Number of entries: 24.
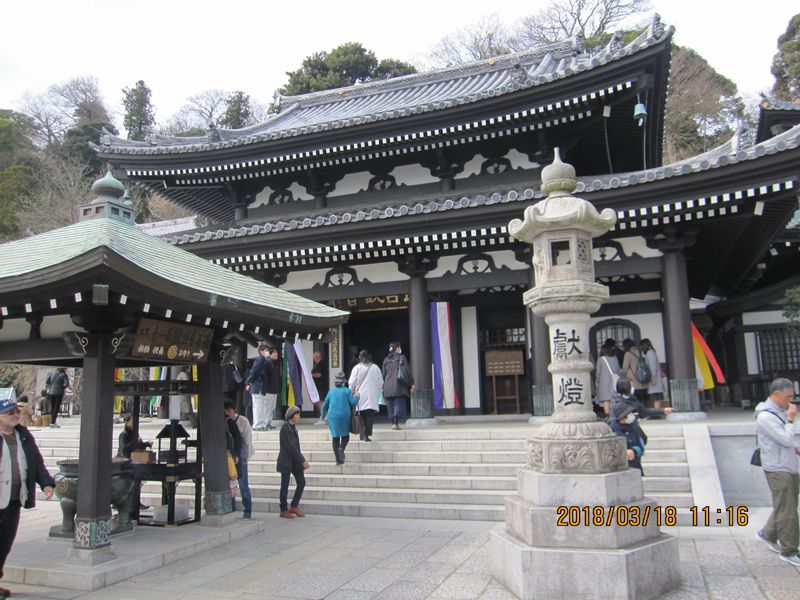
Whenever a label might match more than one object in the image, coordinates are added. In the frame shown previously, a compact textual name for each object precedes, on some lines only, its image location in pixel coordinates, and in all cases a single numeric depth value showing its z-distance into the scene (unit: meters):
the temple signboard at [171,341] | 6.50
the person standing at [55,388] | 14.47
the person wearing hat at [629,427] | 6.50
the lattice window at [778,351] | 13.52
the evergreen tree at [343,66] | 37.78
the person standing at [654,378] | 12.08
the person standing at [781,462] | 5.53
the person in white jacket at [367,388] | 10.56
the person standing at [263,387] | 11.90
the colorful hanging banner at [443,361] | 12.78
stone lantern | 4.72
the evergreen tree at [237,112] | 47.59
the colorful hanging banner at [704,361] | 12.19
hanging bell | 12.49
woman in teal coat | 9.48
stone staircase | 8.17
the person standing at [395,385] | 11.06
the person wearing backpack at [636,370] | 11.94
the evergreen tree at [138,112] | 48.91
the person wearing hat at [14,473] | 5.28
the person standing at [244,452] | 7.98
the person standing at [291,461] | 8.15
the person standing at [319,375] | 14.74
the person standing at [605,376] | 11.08
